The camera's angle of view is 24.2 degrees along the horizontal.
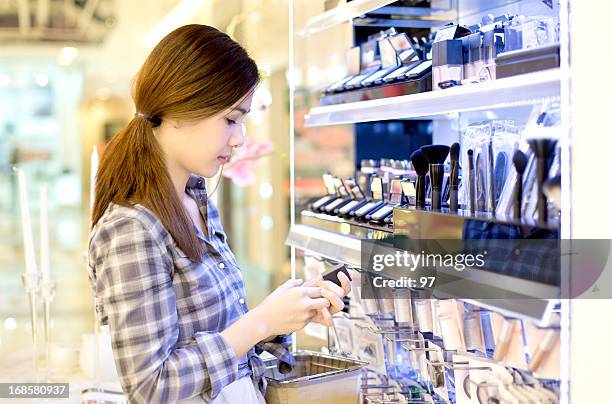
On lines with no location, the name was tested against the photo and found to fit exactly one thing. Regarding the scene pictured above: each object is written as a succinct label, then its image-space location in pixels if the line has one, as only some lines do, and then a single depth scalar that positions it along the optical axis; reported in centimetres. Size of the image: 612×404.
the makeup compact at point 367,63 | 240
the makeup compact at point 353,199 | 237
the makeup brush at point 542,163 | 177
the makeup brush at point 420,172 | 208
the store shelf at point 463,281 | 177
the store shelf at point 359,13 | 231
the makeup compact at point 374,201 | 229
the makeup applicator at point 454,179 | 200
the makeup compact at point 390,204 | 222
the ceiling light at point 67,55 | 493
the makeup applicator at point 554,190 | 177
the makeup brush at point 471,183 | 197
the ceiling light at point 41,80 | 471
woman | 190
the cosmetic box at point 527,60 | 178
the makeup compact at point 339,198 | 245
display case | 179
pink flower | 288
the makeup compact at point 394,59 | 223
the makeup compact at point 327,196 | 251
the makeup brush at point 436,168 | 204
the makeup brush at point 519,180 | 182
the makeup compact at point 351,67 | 248
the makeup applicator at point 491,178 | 193
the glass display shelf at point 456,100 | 178
